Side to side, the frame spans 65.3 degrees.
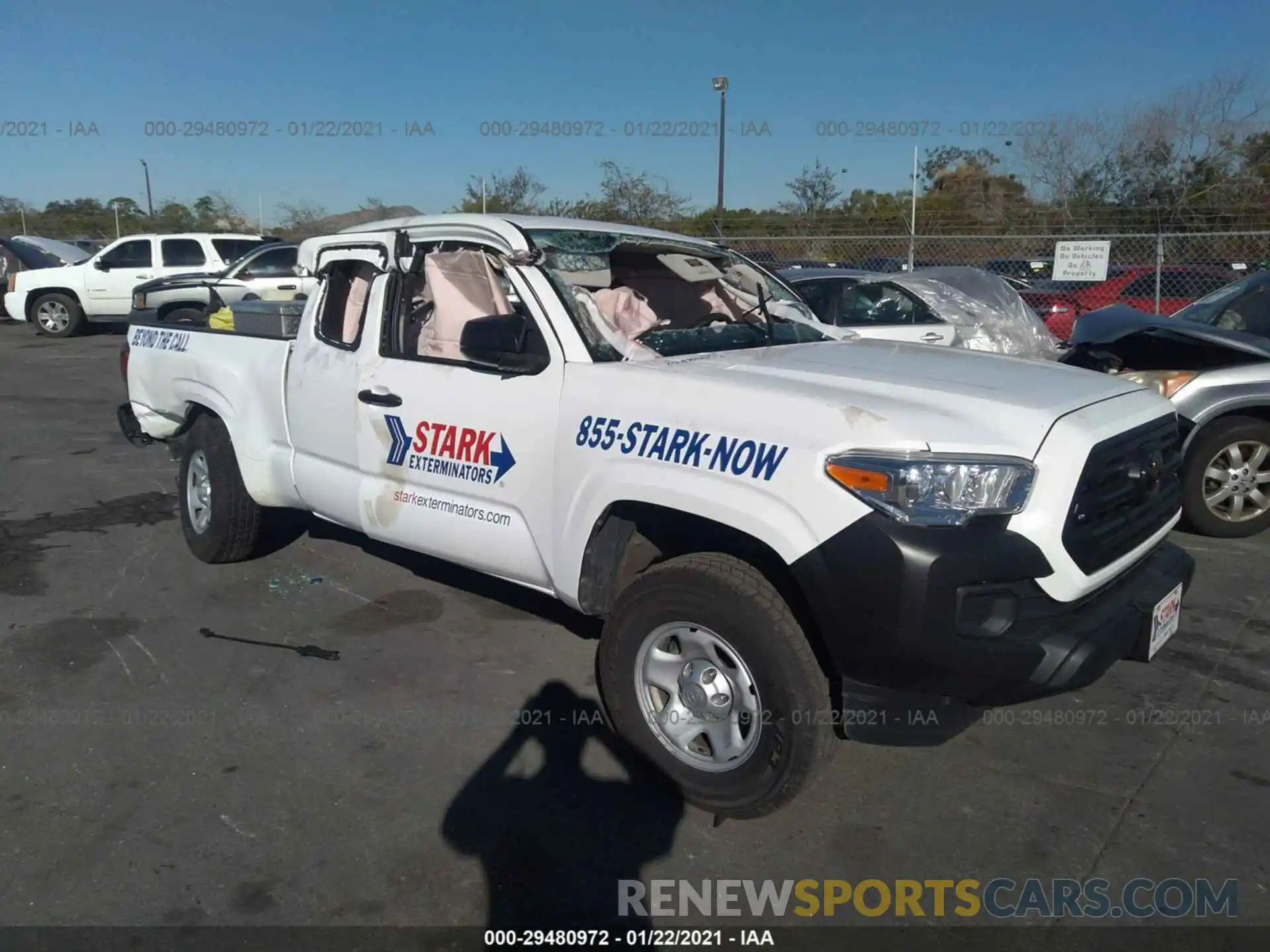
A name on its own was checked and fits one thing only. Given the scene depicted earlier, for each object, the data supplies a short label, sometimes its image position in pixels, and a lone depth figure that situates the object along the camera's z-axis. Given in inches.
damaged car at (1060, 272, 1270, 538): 233.8
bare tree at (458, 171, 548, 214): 762.9
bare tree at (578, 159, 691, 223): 897.5
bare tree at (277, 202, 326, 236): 1275.8
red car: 528.1
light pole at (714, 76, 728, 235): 941.8
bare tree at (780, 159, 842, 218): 1094.4
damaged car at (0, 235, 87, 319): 796.0
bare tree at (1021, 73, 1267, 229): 866.8
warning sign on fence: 509.7
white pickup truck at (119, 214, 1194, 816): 110.9
